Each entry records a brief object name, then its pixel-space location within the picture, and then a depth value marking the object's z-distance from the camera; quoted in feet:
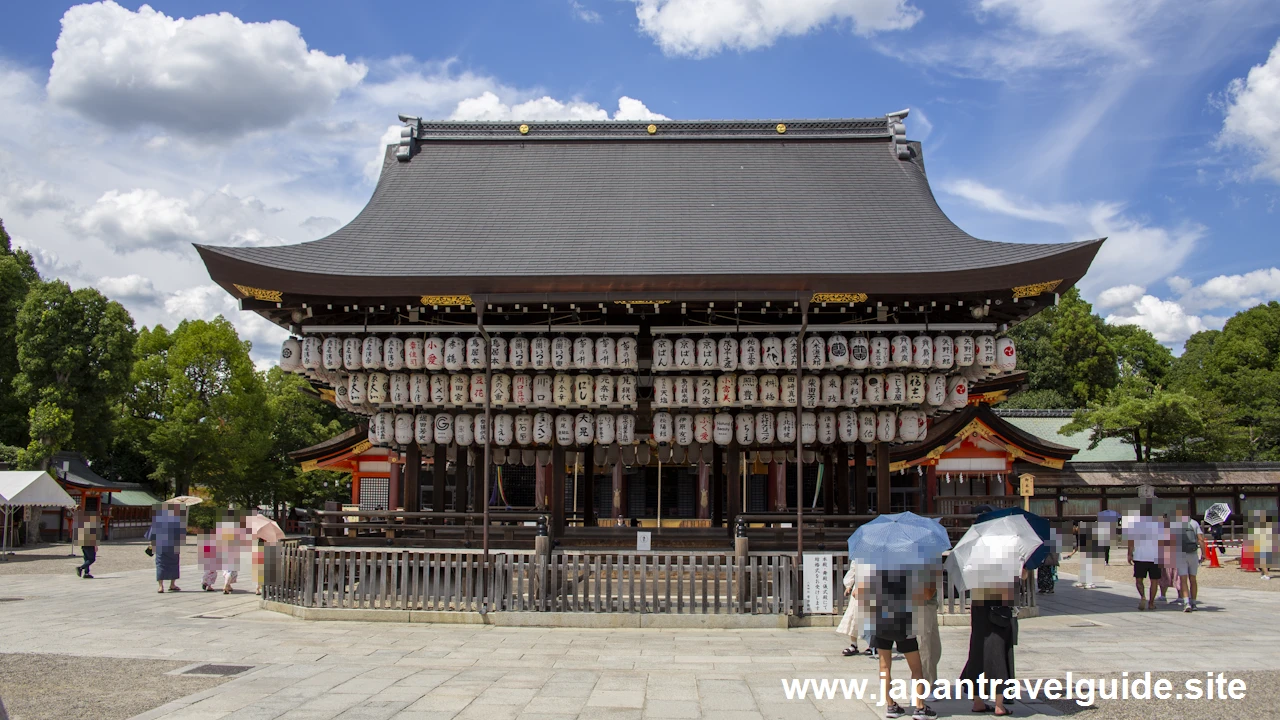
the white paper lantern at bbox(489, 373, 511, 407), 48.19
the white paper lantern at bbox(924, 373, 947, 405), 48.49
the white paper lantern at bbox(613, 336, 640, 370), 47.21
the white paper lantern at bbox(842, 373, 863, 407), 47.82
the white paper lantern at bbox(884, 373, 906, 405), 47.70
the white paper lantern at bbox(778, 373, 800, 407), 47.91
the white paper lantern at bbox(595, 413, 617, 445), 49.16
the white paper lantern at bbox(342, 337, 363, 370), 47.67
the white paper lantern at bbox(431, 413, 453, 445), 49.73
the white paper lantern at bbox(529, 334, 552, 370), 47.03
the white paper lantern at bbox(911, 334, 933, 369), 46.42
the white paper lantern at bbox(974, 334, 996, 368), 47.01
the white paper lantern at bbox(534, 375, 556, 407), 48.26
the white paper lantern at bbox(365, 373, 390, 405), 48.78
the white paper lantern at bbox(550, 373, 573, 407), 48.26
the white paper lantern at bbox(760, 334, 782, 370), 46.60
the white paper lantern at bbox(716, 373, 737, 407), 48.08
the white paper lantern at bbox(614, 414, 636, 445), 49.37
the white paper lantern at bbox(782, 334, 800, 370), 46.96
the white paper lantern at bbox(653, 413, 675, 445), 49.21
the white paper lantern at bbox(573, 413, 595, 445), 49.19
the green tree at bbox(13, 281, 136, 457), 118.83
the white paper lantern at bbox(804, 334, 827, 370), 46.65
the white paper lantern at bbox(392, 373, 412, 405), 48.62
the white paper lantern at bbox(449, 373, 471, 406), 48.42
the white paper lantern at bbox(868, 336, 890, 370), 46.39
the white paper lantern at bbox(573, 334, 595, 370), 47.11
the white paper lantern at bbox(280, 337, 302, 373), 48.78
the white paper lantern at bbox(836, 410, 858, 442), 48.91
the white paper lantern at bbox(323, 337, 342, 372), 47.67
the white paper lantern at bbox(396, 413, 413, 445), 49.80
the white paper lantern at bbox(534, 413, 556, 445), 49.37
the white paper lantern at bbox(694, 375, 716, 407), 48.11
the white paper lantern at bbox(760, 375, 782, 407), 47.88
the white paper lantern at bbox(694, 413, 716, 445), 49.37
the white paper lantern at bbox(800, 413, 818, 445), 48.52
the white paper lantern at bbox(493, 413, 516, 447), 49.49
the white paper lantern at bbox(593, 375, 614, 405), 48.03
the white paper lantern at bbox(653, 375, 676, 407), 48.21
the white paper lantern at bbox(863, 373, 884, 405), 47.78
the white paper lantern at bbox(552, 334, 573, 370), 46.91
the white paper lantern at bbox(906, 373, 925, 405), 47.88
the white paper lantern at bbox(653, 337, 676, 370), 47.37
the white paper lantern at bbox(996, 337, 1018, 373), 46.88
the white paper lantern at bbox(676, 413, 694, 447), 49.42
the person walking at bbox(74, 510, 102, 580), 65.26
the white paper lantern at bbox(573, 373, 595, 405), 48.29
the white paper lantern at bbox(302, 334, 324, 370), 47.93
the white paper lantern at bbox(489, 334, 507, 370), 47.01
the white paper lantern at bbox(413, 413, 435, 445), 49.75
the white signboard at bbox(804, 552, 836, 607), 42.45
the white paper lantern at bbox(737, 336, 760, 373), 46.60
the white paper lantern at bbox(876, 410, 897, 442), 48.98
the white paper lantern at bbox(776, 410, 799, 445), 48.91
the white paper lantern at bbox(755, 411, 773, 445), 49.14
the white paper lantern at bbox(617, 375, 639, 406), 48.39
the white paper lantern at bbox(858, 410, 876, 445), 49.26
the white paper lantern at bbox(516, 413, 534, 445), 49.70
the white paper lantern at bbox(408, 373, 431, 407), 48.49
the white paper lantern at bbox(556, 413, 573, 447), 49.24
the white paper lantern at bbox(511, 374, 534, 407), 48.39
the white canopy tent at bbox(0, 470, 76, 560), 84.39
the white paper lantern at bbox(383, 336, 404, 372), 47.44
